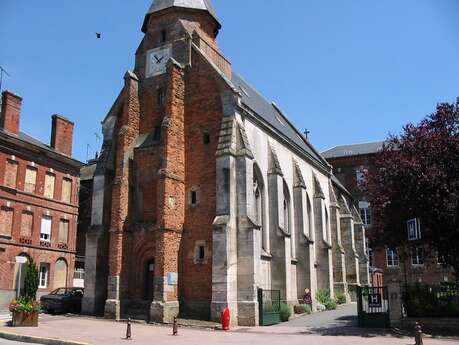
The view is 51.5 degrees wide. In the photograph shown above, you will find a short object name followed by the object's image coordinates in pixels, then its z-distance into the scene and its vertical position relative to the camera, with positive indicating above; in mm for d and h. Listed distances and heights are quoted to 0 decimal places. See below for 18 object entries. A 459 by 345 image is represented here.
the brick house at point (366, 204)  46969 +7575
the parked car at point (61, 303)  24375 -1452
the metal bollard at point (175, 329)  16797 -1915
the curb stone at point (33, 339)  14008 -1969
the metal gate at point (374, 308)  19078 -1402
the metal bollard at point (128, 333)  15205 -1865
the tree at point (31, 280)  29534 -359
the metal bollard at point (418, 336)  12594 -1643
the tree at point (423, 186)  17812 +3283
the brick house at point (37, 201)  30516 +4985
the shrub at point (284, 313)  22922 -1874
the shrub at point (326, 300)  29391 -1666
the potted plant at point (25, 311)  17922 -1377
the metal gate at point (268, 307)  21016 -1522
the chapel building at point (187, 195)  21500 +3844
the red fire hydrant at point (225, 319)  19062 -1793
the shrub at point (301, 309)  25858 -1914
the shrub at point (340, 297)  33812 -1693
